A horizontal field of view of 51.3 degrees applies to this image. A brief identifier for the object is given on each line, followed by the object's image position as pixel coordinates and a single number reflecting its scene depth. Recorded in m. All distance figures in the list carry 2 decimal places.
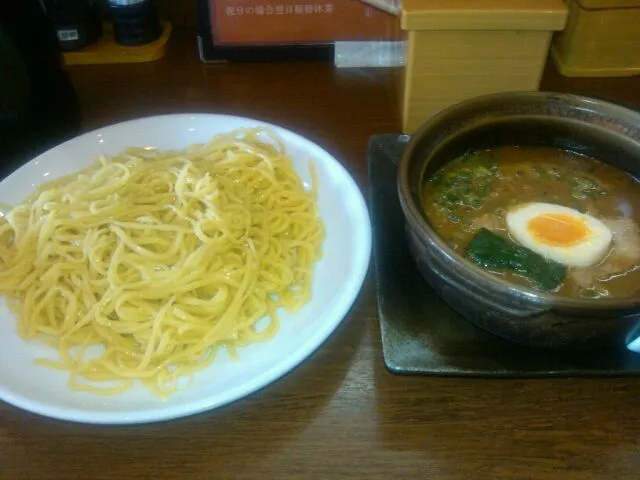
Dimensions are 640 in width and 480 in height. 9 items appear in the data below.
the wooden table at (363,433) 0.30
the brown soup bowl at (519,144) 0.29
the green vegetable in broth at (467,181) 0.37
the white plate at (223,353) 0.30
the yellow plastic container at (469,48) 0.42
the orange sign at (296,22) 0.54
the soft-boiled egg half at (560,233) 0.35
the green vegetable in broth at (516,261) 0.33
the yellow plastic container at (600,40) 0.50
